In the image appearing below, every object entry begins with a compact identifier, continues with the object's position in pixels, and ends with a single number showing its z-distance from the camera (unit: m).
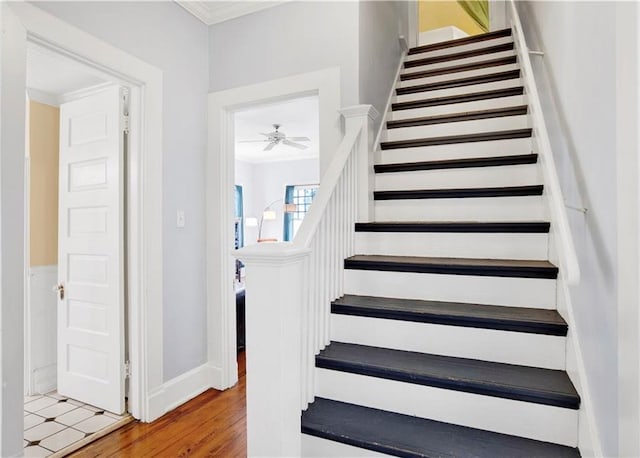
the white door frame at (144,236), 2.40
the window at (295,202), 8.22
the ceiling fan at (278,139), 5.53
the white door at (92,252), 2.46
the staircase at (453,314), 1.41
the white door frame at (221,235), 2.89
